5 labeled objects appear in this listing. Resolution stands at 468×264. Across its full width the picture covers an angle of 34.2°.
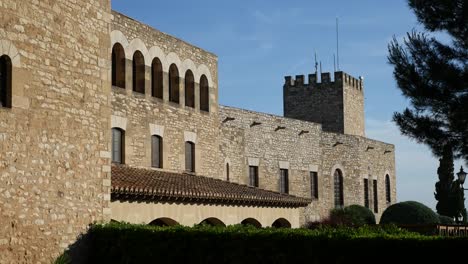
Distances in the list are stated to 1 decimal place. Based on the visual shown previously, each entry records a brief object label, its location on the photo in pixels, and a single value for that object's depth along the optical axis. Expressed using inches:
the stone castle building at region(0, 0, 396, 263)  587.8
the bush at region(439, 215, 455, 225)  1566.7
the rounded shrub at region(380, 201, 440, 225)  1408.7
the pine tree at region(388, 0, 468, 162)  658.8
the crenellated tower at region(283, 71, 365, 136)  1819.6
